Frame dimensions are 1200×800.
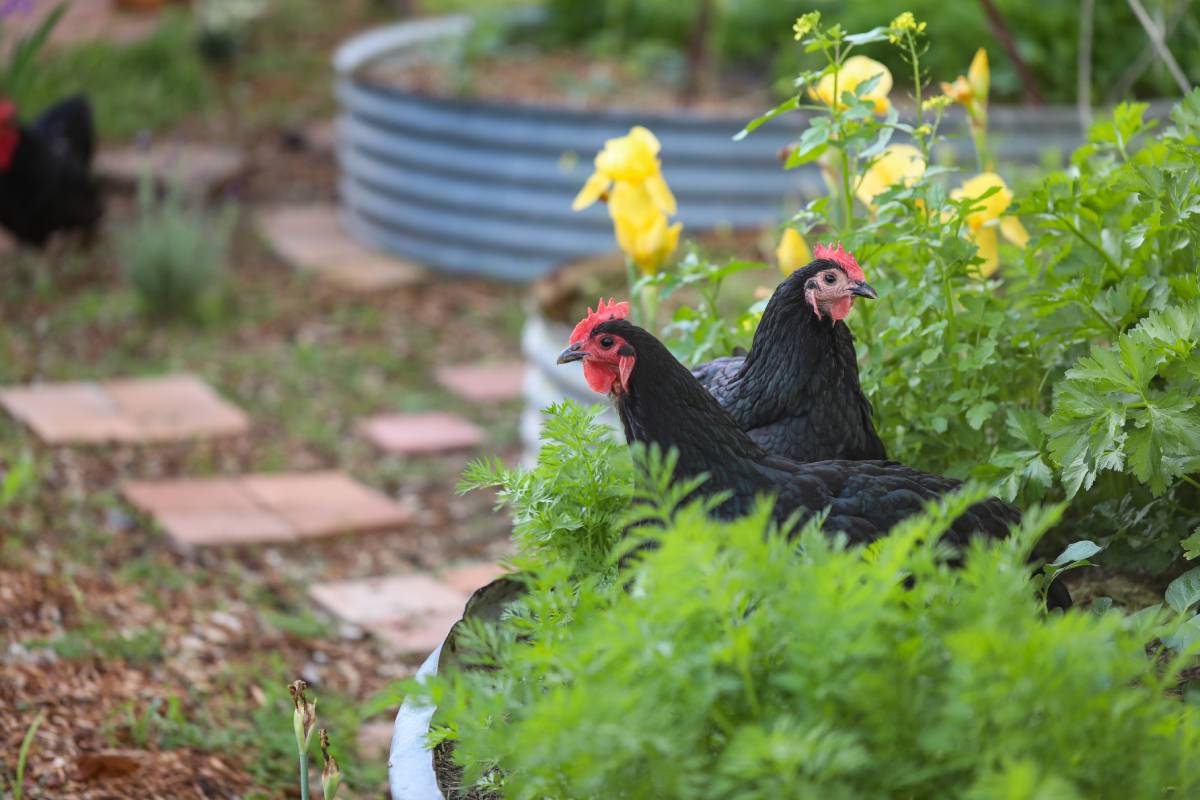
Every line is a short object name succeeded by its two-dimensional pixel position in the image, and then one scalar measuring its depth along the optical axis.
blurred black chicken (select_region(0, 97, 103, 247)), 5.90
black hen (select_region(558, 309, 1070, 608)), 1.73
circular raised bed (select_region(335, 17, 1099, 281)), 5.64
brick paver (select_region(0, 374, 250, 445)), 4.56
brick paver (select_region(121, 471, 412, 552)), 3.96
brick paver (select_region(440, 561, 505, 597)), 3.81
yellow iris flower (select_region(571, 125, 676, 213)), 2.46
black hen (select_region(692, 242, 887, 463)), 2.04
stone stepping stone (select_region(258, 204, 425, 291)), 6.43
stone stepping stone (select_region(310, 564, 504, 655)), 3.48
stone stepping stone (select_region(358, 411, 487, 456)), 4.81
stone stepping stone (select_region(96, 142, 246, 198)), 7.45
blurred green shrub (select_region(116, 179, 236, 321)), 5.71
